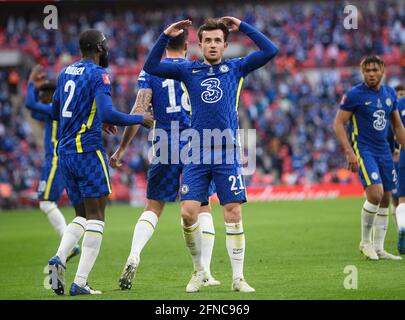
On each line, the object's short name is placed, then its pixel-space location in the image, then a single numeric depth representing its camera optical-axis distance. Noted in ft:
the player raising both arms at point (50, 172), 87.02
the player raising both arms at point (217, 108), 53.26
